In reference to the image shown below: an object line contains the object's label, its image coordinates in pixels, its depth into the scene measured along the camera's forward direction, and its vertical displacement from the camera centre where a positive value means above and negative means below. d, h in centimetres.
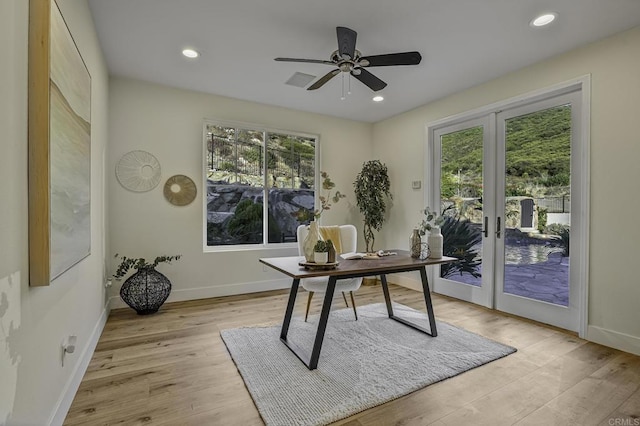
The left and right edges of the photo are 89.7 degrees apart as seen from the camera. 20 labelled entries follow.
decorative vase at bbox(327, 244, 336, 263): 236 -32
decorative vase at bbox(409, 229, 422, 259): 282 -29
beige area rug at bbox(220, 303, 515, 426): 182 -108
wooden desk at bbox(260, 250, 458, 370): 221 -43
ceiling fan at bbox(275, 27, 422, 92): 235 +117
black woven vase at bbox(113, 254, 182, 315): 329 -80
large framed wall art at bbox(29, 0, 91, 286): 123 +28
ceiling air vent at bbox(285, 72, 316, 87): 343 +145
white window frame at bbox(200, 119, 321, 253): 405 +39
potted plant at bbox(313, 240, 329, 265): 232 -30
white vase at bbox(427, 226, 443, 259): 279 -29
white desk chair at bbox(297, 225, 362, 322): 288 -62
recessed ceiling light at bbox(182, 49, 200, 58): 294 +146
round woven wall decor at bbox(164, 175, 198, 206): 382 +24
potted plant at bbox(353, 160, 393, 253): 470 +29
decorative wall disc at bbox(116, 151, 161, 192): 357 +44
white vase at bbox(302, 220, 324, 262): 239 -22
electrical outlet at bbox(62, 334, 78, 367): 168 -74
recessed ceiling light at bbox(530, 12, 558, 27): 237 +146
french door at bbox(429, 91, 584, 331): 302 +6
